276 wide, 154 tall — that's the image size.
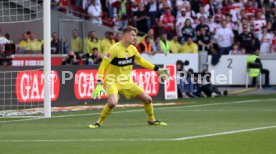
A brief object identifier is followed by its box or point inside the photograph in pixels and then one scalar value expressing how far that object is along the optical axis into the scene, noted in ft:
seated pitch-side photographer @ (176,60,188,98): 93.71
